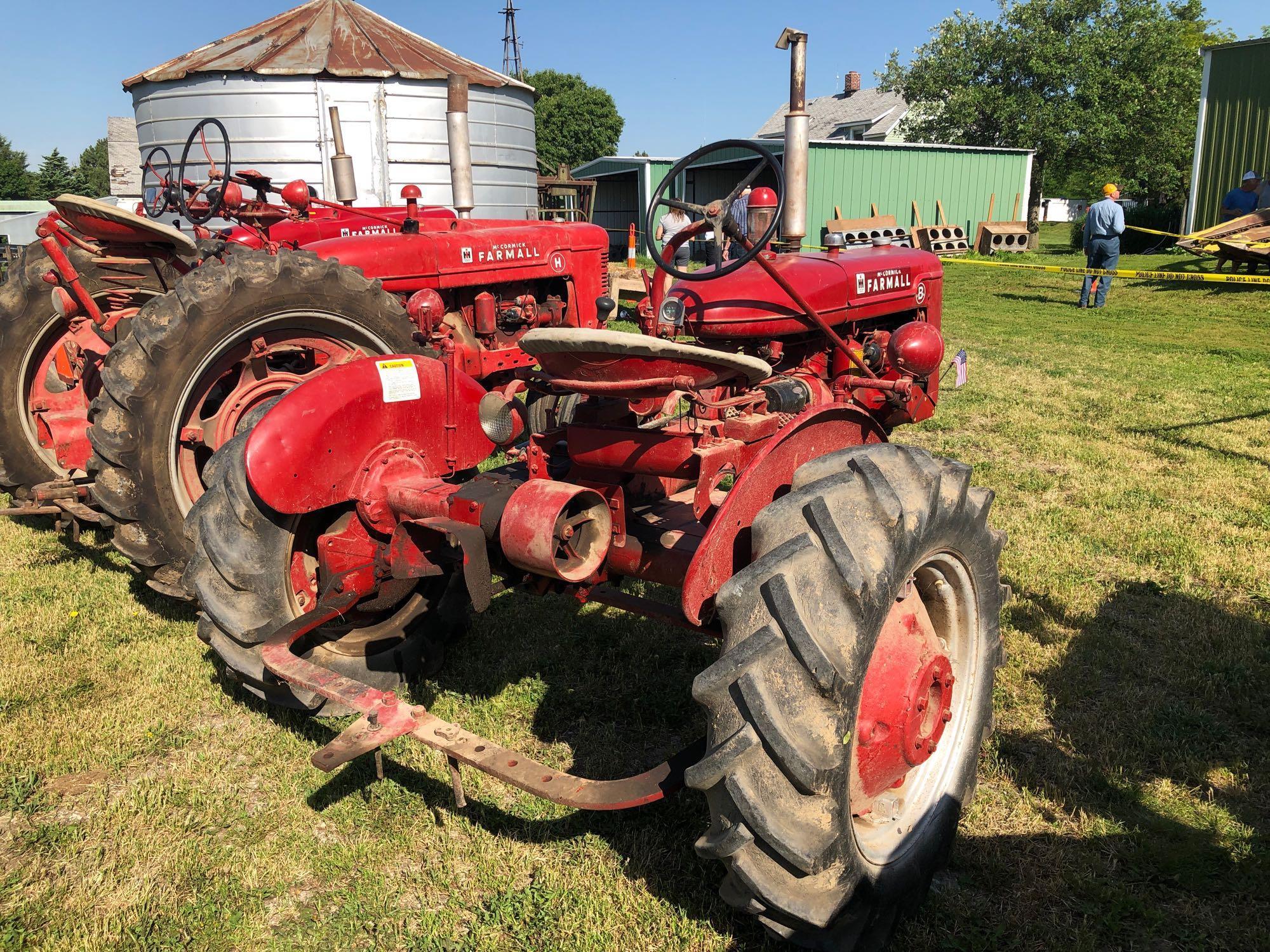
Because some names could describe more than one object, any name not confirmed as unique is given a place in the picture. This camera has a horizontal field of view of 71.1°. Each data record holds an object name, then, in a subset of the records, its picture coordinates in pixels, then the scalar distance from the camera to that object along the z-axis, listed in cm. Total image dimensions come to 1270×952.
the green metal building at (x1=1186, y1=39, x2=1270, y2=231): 2056
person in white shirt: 1378
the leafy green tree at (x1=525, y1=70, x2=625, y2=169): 6066
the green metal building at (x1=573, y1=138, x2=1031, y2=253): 2484
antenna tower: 5753
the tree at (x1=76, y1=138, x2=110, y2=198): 7203
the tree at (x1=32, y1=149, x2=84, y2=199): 7438
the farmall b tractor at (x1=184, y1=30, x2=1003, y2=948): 191
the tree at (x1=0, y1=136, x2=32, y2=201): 7500
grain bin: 1656
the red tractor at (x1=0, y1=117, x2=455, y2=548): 468
